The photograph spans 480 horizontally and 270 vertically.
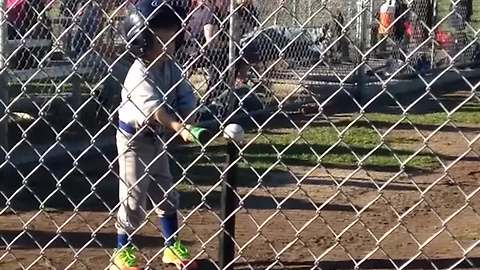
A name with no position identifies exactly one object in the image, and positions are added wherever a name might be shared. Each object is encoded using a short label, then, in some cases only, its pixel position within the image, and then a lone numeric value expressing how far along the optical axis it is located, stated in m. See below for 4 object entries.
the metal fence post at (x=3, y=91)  8.72
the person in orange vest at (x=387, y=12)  12.96
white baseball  4.96
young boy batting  5.17
